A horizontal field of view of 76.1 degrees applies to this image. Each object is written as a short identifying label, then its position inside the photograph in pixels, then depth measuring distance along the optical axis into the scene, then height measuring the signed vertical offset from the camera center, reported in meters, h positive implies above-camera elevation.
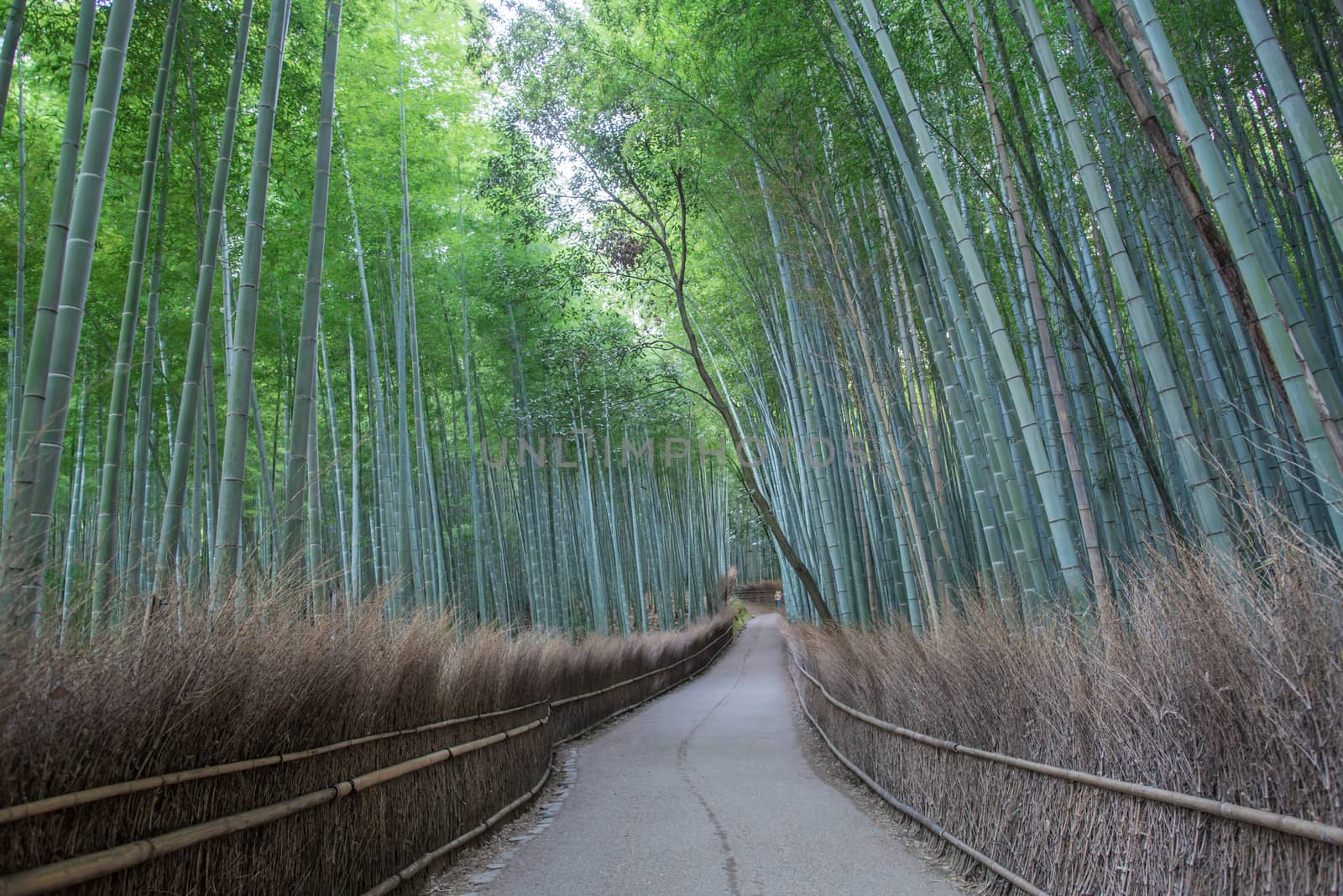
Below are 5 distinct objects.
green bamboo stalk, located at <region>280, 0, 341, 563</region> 3.00 +1.34
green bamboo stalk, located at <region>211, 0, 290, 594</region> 2.73 +1.18
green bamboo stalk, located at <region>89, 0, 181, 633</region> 3.20 +1.50
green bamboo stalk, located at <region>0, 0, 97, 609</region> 1.71 +1.17
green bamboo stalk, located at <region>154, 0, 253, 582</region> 3.20 +1.47
